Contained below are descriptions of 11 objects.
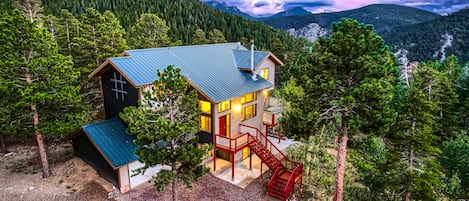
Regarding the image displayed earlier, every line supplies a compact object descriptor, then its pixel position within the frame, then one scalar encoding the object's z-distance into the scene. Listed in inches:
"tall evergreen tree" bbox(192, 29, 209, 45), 1691.7
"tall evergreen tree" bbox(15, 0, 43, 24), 1221.7
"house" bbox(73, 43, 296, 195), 596.1
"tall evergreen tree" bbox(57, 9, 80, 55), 981.2
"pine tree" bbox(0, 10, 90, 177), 513.3
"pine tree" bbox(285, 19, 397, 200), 462.3
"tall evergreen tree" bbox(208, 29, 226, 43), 1815.7
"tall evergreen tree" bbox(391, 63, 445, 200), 491.8
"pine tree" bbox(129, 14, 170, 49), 1299.2
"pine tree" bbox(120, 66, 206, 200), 409.1
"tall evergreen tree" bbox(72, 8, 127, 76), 860.0
